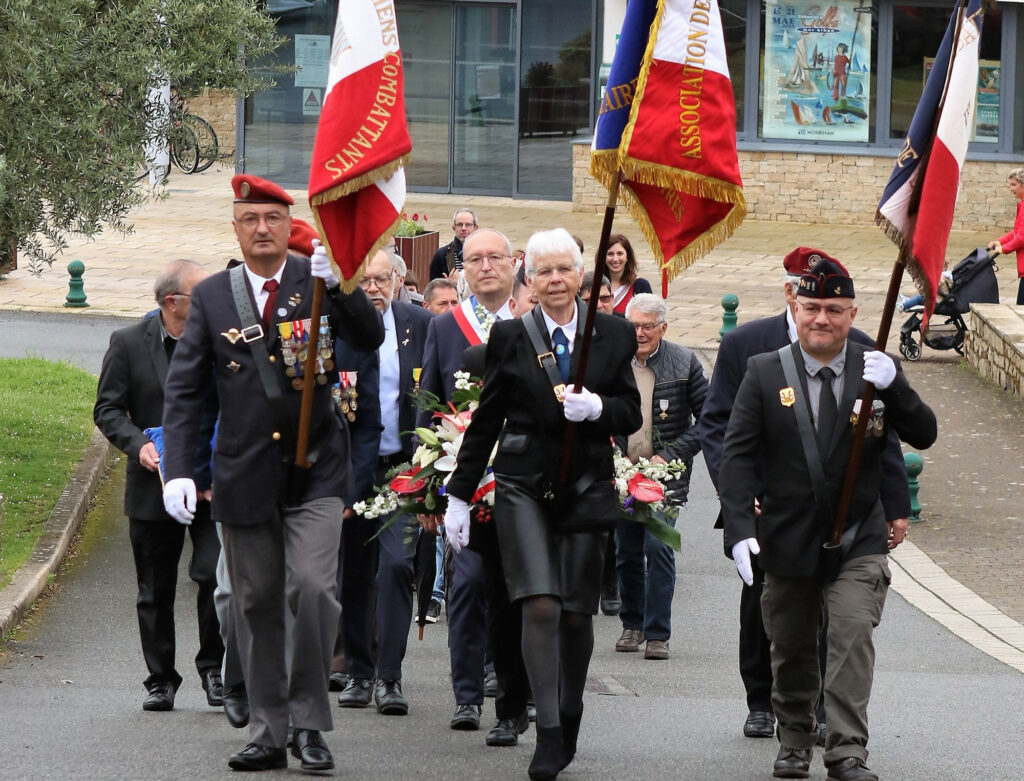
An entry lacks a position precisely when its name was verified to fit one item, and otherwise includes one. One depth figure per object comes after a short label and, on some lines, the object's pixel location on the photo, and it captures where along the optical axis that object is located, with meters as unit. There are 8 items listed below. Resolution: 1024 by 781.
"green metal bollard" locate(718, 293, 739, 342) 34.11
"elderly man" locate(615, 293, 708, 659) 16.81
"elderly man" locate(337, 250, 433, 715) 14.32
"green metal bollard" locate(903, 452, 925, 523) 22.67
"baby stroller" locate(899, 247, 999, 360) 33.99
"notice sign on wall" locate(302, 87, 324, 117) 58.80
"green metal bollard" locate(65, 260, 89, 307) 37.62
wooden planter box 34.80
